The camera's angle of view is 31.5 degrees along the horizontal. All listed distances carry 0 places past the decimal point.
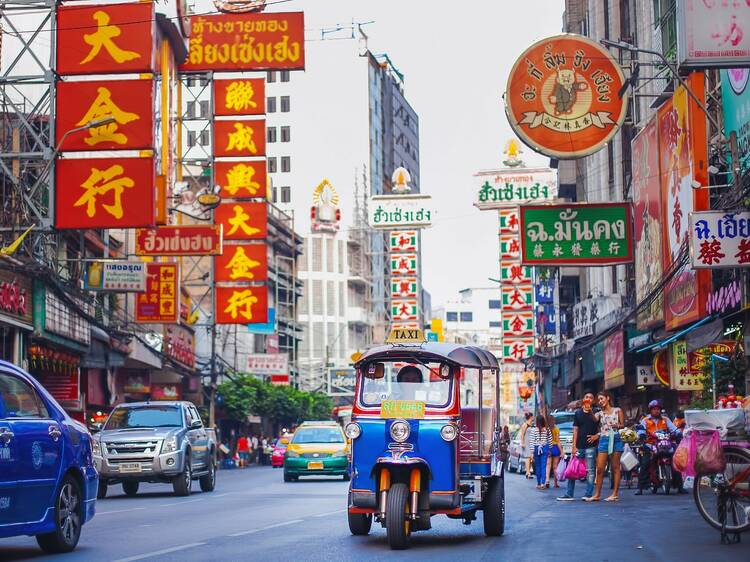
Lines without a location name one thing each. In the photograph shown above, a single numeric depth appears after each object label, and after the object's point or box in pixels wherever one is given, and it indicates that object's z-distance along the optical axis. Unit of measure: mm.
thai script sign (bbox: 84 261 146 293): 39812
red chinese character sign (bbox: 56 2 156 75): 33594
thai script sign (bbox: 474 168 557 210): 65938
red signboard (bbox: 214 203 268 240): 51500
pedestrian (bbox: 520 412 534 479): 35781
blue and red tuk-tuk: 14453
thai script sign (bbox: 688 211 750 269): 23266
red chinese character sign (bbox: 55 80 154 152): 33125
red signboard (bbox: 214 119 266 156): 50531
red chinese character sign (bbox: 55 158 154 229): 32812
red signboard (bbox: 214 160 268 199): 50250
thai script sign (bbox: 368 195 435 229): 80438
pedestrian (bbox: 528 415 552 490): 29641
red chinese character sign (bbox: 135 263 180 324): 45625
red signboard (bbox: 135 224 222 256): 42906
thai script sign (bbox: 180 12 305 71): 49938
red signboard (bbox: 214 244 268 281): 51281
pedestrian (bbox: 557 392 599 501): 23406
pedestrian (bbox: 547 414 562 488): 29156
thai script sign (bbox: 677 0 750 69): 19766
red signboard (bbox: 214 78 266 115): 50969
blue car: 11977
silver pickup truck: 25406
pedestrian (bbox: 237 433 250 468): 71000
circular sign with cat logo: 28656
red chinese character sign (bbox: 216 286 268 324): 51594
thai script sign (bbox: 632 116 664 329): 34594
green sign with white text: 30750
